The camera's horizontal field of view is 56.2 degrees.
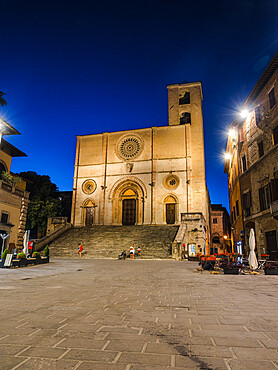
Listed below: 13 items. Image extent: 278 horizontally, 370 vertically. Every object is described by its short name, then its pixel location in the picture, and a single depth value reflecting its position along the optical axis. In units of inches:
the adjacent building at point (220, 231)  2060.4
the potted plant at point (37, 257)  617.3
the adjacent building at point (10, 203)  807.1
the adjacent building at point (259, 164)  679.1
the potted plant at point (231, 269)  445.5
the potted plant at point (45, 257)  637.8
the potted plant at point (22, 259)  565.9
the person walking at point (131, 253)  811.4
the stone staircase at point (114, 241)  882.8
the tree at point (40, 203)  1338.6
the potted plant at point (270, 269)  434.6
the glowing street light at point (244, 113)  866.8
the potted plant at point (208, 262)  505.0
